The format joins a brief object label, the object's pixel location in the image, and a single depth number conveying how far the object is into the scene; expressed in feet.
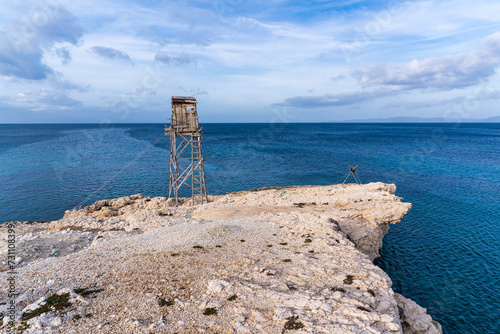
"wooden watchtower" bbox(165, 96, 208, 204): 108.99
